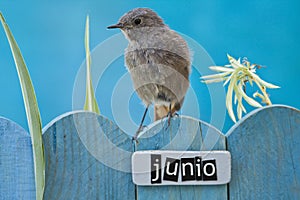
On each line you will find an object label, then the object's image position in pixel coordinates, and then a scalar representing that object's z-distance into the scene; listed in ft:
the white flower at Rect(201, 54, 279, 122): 8.08
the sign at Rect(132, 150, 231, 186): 7.89
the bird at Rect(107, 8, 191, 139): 7.86
